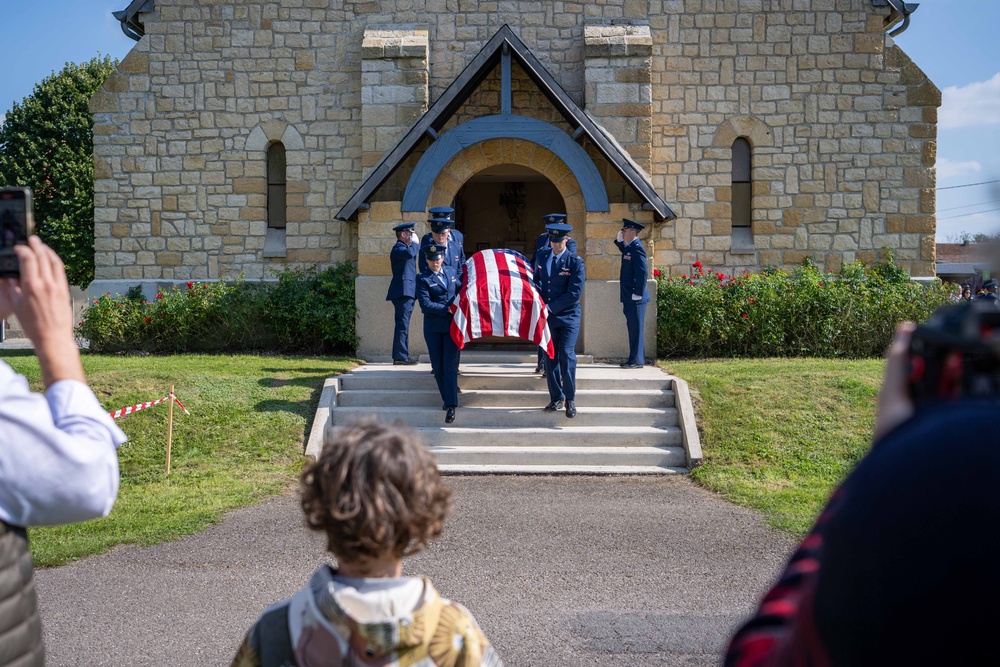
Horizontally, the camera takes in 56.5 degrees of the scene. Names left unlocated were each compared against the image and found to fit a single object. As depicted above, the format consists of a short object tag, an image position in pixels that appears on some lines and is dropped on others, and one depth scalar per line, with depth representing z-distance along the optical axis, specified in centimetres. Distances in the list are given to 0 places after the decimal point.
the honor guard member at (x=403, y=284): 1229
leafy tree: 2834
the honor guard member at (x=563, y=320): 1041
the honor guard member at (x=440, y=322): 1040
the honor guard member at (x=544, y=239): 1193
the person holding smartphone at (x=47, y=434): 185
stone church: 1519
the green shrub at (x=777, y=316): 1399
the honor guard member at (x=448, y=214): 1155
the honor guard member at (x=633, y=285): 1263
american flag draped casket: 1038
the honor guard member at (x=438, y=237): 1081
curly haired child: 195
